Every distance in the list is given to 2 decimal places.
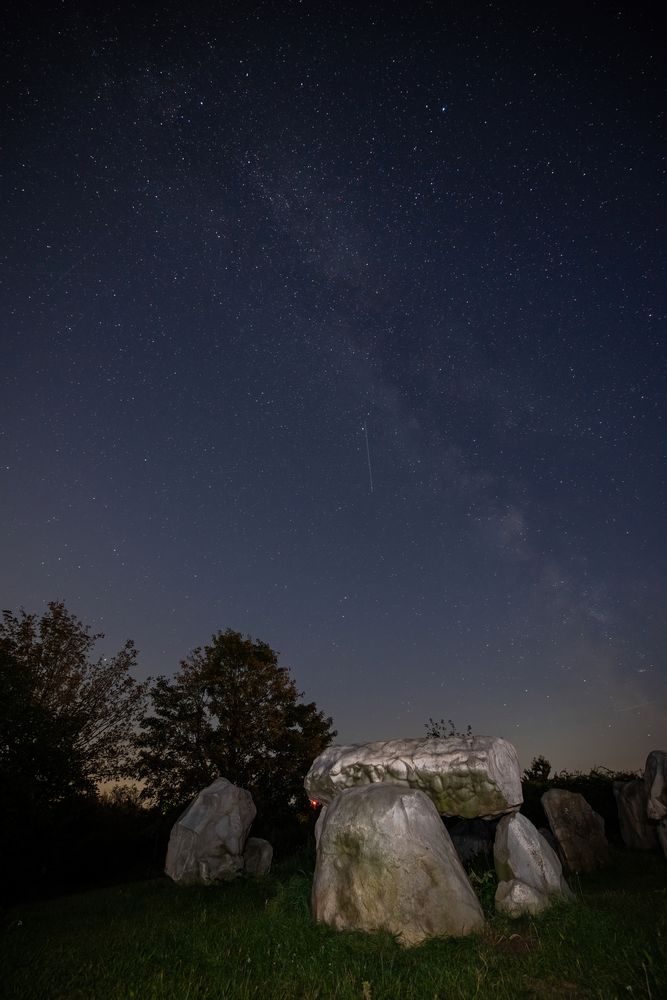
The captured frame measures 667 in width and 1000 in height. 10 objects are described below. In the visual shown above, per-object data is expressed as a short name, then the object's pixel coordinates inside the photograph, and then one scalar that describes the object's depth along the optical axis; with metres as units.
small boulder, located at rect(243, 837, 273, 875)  16.05
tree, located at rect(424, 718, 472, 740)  27.86
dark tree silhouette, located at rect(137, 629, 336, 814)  23.08
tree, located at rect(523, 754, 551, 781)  25.71
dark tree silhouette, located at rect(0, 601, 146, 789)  18.81
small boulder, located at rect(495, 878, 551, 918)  8.62
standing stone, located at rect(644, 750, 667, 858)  13.29
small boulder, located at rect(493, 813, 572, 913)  9.23
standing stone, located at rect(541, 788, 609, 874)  14.79
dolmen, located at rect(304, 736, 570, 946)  7.74
